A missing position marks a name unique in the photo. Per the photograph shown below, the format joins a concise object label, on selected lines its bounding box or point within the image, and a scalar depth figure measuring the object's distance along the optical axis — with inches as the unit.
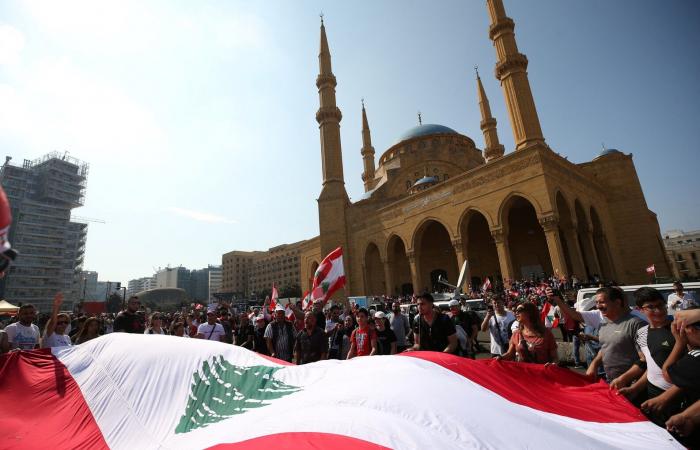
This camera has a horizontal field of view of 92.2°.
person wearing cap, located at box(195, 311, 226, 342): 272.7
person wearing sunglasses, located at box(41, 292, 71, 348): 201.3
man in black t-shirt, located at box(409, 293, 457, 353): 170.4
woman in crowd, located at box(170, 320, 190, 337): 282.7
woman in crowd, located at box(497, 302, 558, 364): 149.3
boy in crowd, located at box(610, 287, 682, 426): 90.2
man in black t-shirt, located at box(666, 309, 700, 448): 81.2
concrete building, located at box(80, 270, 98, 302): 5733.3
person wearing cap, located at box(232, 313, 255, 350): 290.0
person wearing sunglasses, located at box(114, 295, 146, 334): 235.9
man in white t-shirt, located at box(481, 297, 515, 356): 249.4
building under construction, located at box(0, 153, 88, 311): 2263.8
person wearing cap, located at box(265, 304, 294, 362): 244.4
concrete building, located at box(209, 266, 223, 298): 5259.4
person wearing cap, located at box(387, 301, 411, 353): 328.8
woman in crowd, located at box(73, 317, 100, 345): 235.6
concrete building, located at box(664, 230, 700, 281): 2613.2
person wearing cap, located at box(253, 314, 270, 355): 279.0
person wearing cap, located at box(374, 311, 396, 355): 237.6
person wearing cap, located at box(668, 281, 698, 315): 283.0
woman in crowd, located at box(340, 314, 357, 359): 279.0
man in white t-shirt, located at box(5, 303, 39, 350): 205.3
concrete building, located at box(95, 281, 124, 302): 6204.7
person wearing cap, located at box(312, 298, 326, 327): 322.9
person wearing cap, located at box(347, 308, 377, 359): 217.6
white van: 274.4
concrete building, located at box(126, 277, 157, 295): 7234.3
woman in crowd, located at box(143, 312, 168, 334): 267.0
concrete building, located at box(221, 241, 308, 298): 3440.0
